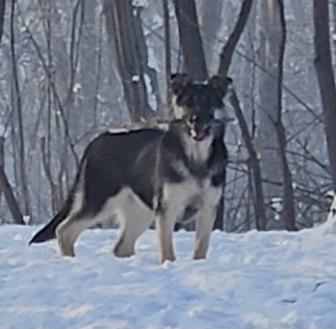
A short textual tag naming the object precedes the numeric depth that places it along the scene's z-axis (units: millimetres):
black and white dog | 9727
